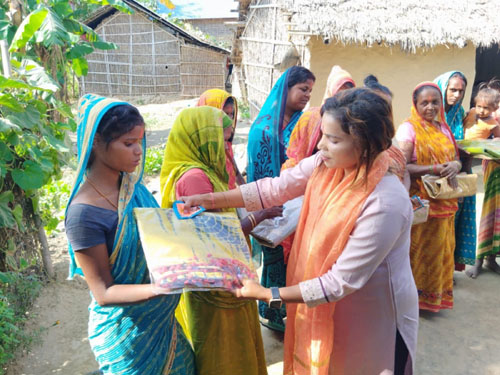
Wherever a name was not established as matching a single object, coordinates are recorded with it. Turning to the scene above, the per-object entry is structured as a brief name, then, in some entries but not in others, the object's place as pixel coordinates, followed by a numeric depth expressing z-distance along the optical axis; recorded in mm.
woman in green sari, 2137
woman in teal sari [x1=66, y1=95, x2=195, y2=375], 1604
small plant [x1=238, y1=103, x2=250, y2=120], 14156
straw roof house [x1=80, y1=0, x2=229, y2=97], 17156
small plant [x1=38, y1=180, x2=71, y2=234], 4023
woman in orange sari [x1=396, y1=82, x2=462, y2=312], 3486
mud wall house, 7375
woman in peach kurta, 1604
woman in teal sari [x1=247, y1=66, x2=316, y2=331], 3318
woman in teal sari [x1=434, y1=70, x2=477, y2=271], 4012
